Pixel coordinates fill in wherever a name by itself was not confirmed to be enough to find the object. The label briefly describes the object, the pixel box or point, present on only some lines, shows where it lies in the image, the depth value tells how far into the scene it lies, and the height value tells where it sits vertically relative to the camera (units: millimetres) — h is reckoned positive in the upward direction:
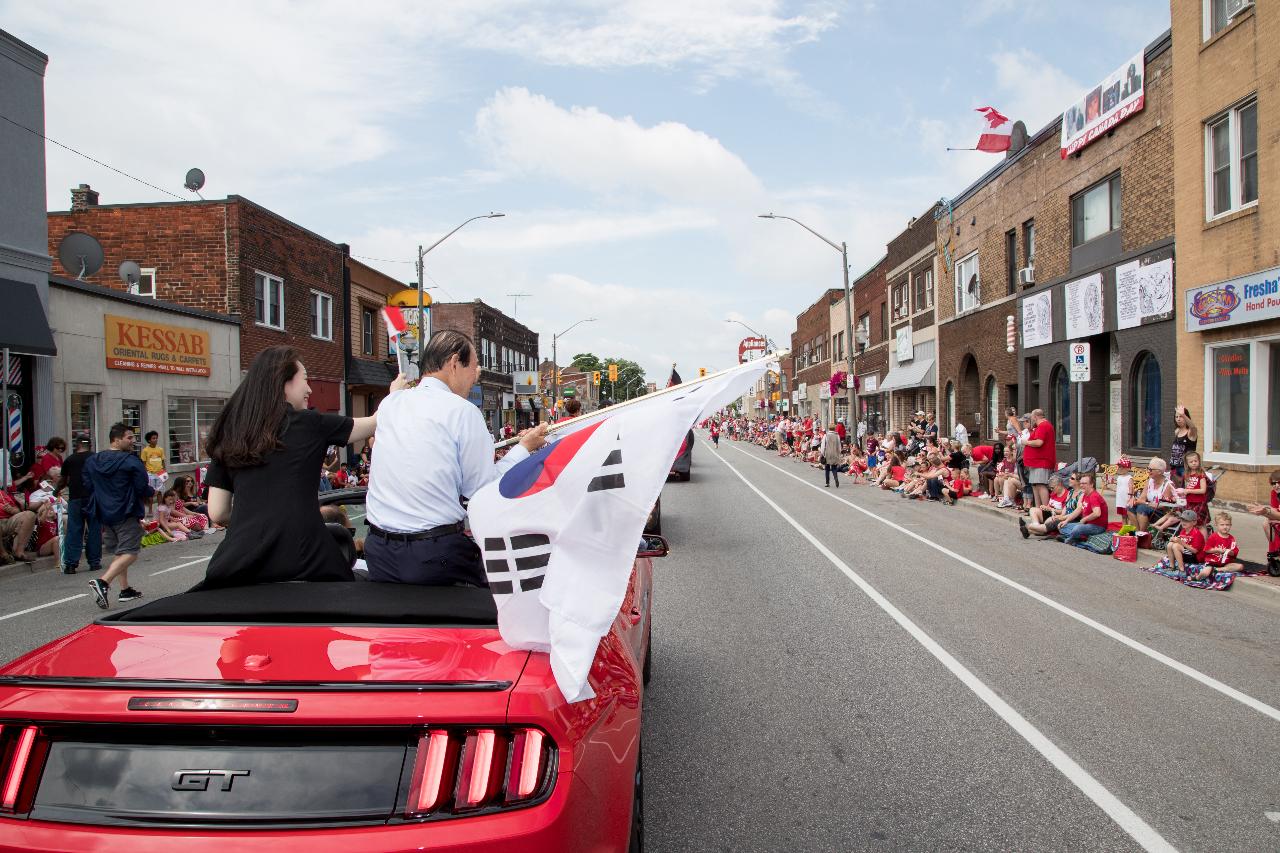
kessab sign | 20391 +1810
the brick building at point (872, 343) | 46500 +3787
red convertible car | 2098 -811
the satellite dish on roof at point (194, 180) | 26703 +7131
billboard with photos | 19422 +6982
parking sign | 16188 +841
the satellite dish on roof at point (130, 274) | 24688 +4060
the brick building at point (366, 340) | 33875 +3168
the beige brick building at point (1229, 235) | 15125 +3040
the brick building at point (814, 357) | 63812 +4390
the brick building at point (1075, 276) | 19000 +3450
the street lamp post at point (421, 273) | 26659 +4679
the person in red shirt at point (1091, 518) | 12805 -1553
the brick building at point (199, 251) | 25656 +4925
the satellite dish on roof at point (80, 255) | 20547 +3845
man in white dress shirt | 3355 -247
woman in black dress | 3195 -229
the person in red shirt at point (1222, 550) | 9992 -1602
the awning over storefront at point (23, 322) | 16031 +1860
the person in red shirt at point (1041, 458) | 15539 -834
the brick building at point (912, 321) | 36281 +3925
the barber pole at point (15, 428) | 16812 -68
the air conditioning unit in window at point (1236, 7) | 15727 +7092
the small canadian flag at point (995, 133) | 26703 +8203
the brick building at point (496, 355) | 60062 +4576
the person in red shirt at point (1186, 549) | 10391 -1625
